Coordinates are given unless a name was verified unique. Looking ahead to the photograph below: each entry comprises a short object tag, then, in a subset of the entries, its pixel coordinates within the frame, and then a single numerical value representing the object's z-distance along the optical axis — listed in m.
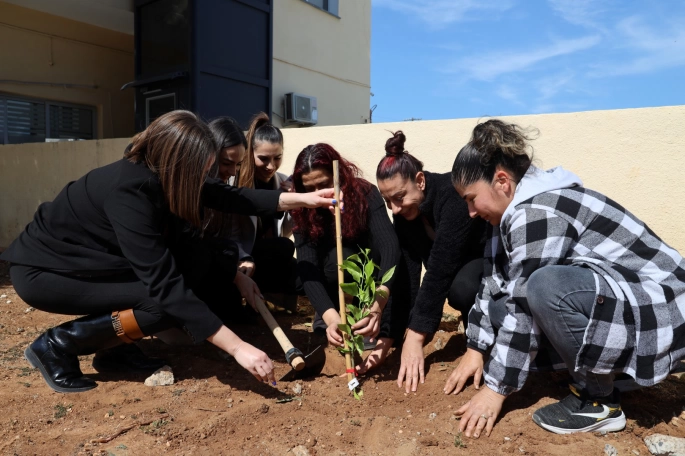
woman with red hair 2.49
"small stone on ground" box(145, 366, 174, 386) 2.25
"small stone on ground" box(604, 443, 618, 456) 1.68
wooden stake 2.21
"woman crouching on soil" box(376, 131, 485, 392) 2.31
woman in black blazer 1.98
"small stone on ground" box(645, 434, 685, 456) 1.67
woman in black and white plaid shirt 1.68
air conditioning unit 7.53
